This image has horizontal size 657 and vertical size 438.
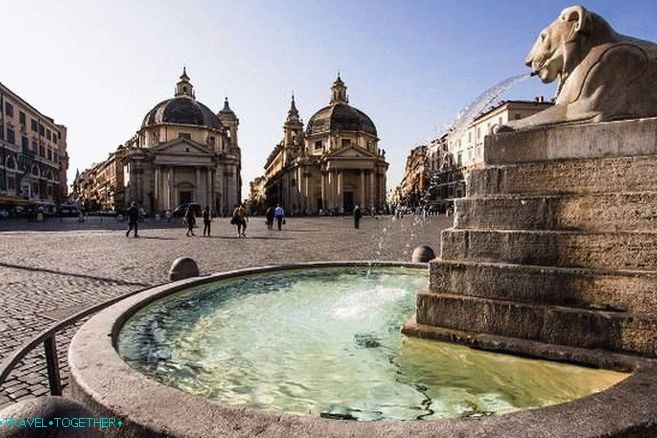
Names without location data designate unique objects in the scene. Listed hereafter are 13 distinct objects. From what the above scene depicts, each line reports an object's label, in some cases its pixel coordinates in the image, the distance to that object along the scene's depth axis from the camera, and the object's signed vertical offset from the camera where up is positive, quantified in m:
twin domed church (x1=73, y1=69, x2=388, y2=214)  61.19 +9.14
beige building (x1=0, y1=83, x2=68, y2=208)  46.78 +8.73
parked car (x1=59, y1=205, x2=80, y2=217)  54.48 +1.09
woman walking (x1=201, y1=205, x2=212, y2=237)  21.39 -0.07
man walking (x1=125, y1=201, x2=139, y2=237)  19.80 +0.06
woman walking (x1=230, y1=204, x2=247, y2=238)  19.81 -0.08
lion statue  3.60 +1.33
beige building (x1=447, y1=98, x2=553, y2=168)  53.31 +13.50
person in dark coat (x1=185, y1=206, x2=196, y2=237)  20.78 -0.17
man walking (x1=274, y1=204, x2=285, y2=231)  25.56 +0.07
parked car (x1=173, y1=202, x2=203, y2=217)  52.75 +0.80
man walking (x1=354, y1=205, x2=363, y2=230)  26.07 -0.04
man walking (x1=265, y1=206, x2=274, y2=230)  25.69 -0.12
